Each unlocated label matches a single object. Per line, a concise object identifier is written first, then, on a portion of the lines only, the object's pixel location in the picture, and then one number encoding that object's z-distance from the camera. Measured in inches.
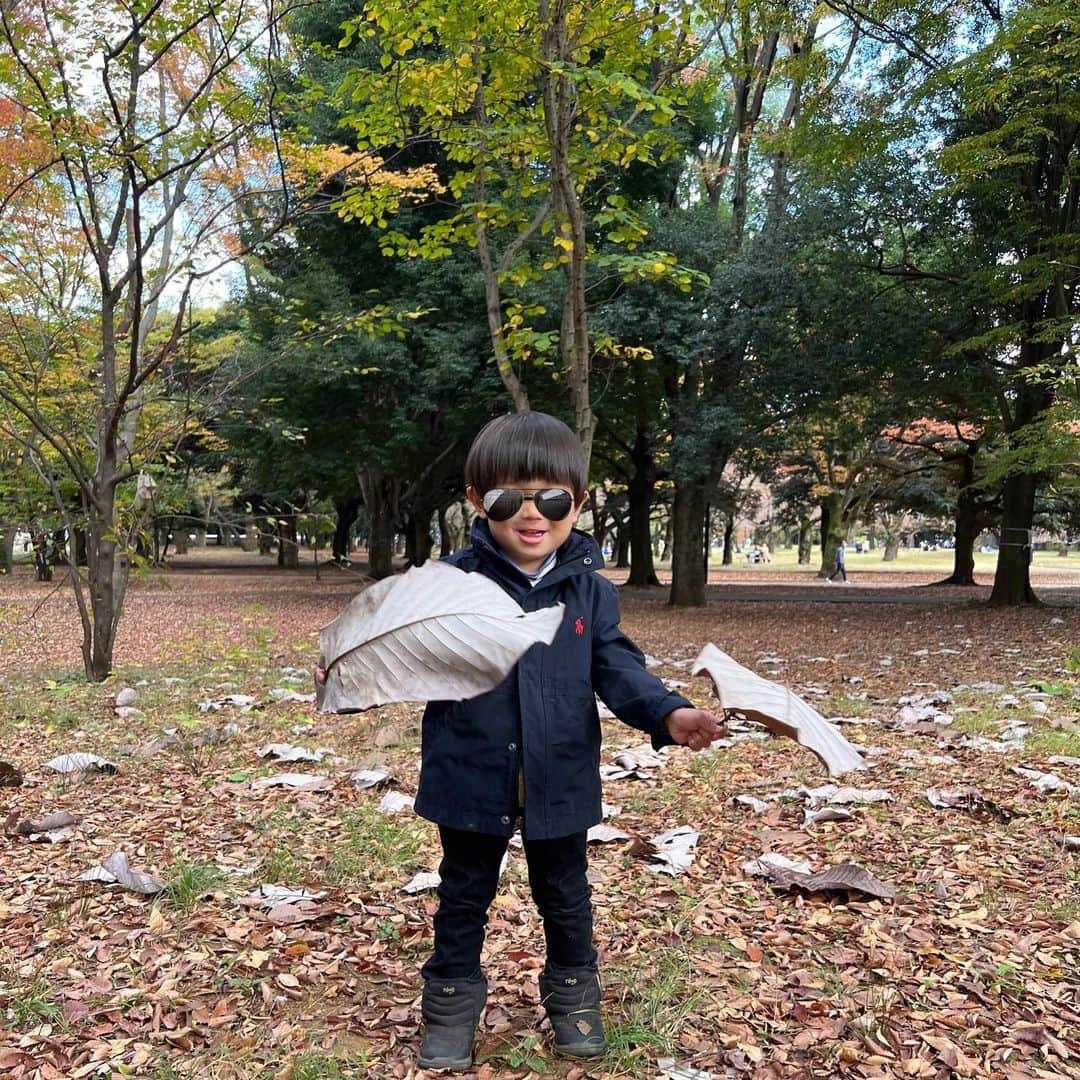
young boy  86.4
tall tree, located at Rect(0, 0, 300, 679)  236.8
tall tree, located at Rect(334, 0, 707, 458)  242.7
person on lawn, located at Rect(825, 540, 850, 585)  1226.7
